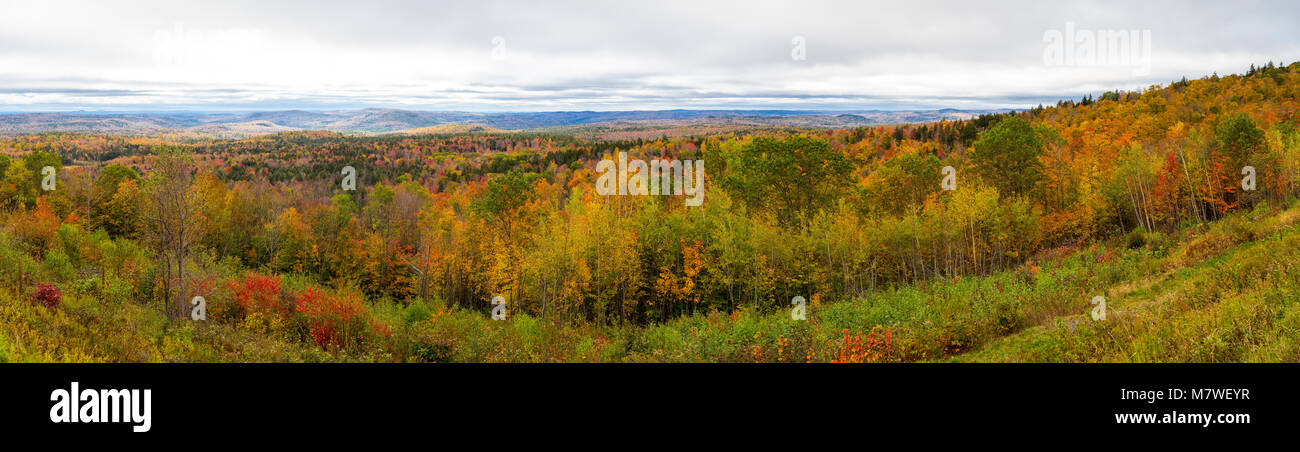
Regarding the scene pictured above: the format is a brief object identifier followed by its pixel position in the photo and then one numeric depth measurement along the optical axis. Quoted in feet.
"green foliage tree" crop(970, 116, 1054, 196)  120.98
